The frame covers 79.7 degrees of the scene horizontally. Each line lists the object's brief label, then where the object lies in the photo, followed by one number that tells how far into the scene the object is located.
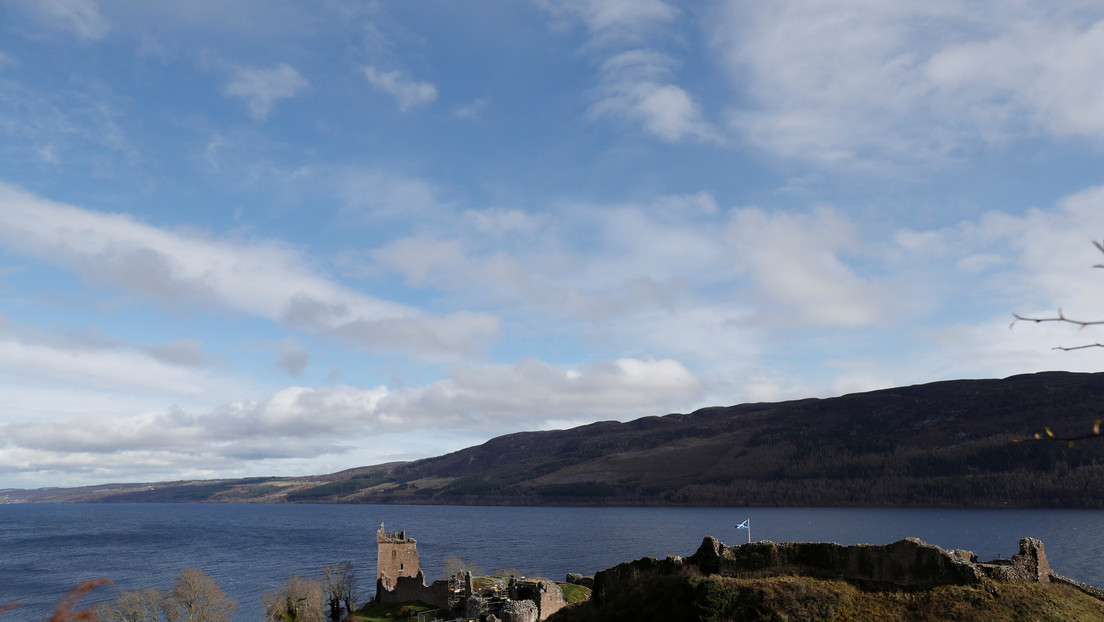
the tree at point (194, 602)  80.81
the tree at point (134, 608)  78.88
